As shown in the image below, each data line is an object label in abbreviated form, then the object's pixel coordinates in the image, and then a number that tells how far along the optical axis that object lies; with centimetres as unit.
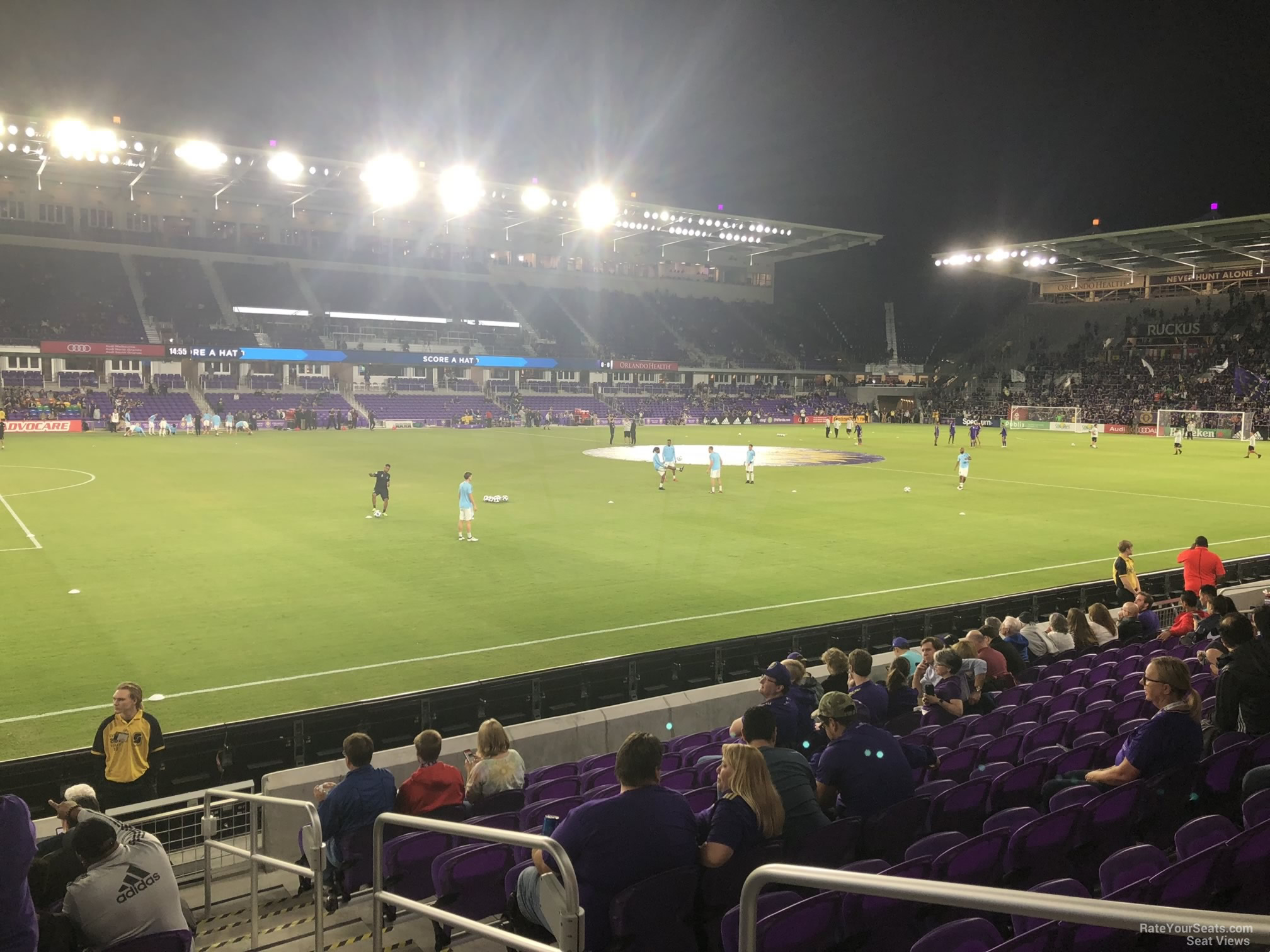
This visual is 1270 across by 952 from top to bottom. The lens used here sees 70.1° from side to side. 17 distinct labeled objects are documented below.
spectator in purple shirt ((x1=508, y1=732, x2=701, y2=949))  443
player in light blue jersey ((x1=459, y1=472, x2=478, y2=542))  2194
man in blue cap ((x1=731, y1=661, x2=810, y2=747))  735
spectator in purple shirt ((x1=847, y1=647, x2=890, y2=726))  840
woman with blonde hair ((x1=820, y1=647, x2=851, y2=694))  899
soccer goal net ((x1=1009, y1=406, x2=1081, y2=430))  8162
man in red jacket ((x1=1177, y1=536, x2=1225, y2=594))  1474
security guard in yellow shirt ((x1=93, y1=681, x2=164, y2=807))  820
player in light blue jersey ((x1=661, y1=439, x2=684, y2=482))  3416
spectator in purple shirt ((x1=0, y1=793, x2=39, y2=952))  414
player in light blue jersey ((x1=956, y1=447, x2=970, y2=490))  3247
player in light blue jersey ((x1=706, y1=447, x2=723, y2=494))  3122
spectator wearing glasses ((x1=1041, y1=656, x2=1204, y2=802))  609
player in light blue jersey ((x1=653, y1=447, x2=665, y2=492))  3259
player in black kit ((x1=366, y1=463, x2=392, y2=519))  2488
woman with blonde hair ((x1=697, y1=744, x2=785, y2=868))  475
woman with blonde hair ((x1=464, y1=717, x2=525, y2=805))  700
